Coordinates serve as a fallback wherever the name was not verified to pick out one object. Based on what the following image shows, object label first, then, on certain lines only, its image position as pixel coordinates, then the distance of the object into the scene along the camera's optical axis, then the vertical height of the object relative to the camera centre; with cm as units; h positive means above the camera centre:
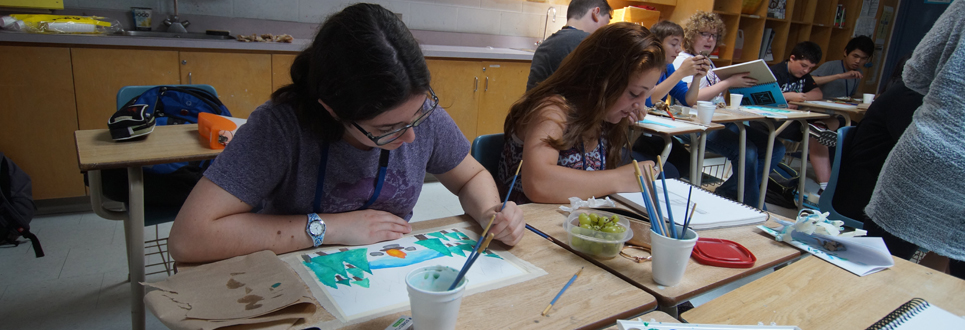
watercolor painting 79 -41
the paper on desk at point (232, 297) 68 -40
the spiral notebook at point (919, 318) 82 -40
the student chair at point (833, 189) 197 -51
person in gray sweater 116 -22
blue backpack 198 -40
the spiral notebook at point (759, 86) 324 -26
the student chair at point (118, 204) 163 -66
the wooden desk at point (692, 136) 251 -47
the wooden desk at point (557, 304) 74 -40
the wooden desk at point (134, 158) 140 -45
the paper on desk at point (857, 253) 103 -39
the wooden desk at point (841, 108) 386 -41
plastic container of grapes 97 -38
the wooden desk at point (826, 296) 82 -40
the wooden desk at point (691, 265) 88 -41
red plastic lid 99 -40
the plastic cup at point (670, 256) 85 -35
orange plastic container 167 -41
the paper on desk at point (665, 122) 266 -42
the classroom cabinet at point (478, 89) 362 -47
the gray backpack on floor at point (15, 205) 218 -91
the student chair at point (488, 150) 166 -39
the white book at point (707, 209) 119 -39
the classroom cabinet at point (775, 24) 484 +21
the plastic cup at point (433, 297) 60 -31
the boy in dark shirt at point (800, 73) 412 -20
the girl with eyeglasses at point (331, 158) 87 -28
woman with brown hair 138 -24
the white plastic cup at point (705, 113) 278 -37
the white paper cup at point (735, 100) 333 -35
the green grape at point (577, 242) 100 -39
